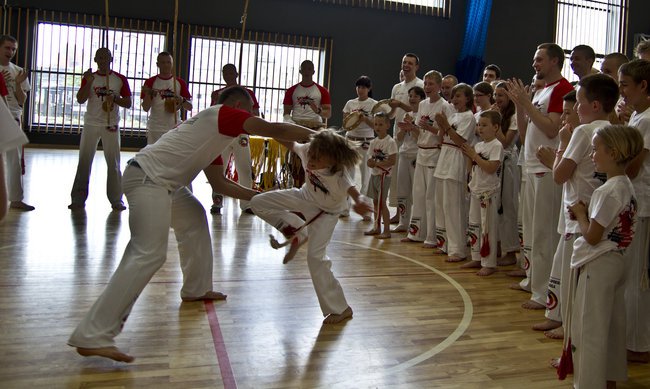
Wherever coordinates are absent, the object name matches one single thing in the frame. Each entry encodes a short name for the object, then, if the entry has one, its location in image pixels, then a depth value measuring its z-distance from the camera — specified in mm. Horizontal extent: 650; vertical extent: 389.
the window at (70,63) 13703
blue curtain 15328
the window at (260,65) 14430
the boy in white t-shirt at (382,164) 6766
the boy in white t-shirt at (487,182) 5305
